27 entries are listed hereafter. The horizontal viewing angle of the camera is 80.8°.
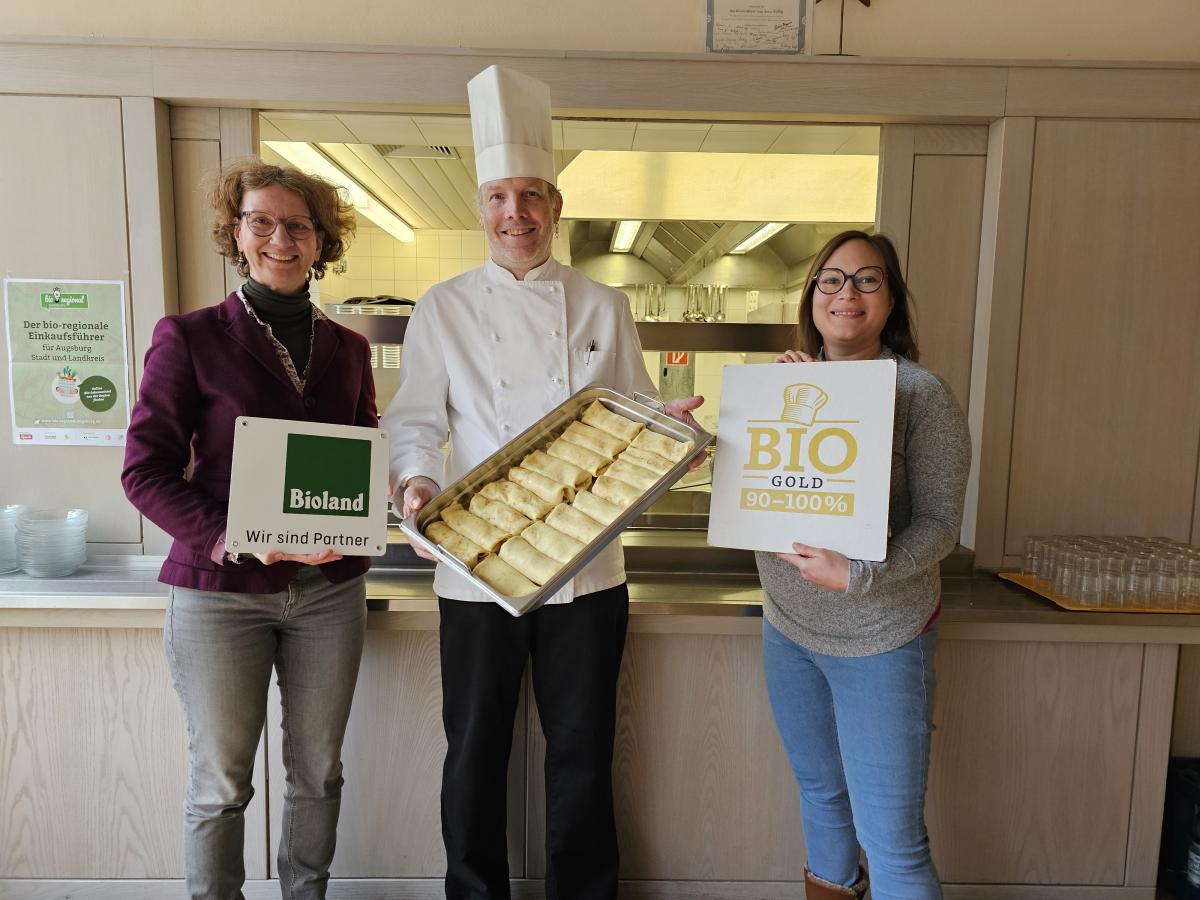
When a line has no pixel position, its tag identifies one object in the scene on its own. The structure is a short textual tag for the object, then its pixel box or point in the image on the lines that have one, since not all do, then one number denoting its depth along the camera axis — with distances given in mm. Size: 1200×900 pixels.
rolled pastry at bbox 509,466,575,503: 1321
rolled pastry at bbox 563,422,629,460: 1361
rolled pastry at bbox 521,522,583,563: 1214
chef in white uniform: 1518
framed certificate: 1999
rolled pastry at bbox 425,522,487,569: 1205
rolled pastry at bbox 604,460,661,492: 1260
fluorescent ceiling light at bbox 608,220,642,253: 3640
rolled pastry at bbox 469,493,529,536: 1273
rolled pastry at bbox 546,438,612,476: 1341
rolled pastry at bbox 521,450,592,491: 1333
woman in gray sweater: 1237
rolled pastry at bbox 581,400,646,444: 1389
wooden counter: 1829
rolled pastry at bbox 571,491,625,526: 1247
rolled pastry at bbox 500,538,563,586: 1170
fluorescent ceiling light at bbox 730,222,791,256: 3420
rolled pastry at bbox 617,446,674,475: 1280
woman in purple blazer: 1329
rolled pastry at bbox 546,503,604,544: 1235
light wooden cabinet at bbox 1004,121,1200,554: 2029
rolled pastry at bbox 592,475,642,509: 1254
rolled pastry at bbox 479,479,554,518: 1302
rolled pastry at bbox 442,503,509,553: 1242
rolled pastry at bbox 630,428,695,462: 1303
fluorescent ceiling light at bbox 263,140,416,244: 3033
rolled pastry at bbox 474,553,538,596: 1140
